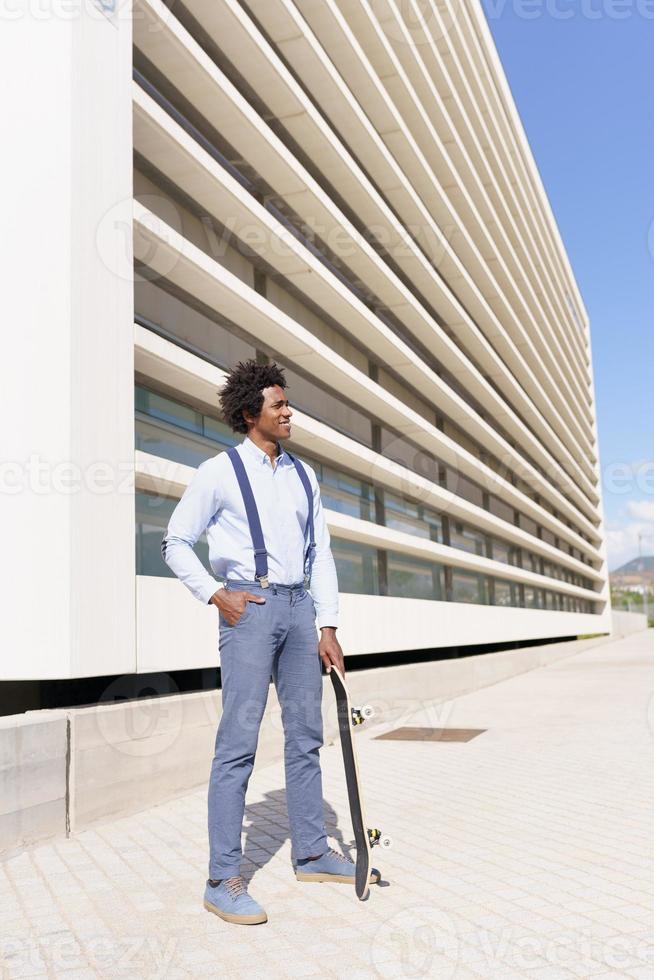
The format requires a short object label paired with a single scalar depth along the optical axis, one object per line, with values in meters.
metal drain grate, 9.68
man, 3.90
